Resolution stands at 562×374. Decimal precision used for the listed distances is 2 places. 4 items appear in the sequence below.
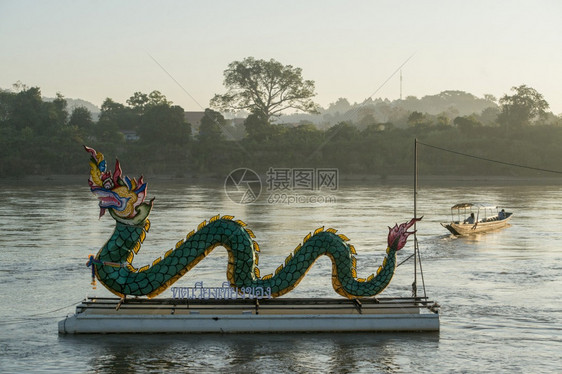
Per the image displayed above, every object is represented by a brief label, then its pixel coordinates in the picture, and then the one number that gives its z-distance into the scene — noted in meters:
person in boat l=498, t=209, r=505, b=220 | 61.88
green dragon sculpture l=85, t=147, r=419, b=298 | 23.78
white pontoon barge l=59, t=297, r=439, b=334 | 23.83
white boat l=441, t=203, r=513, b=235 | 53.65
